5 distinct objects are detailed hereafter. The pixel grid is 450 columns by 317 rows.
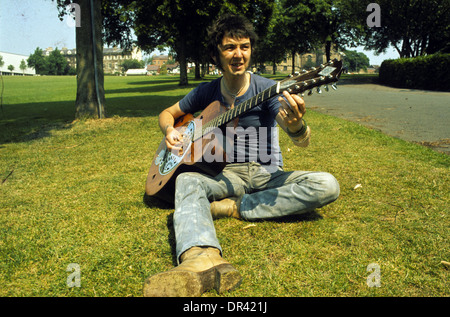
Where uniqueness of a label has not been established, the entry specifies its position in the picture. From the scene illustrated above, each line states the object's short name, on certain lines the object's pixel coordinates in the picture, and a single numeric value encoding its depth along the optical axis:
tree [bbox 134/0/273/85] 20.39
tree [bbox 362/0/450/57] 28.59
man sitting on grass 2.59
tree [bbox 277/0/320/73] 43.90
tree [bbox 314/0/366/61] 42.88
